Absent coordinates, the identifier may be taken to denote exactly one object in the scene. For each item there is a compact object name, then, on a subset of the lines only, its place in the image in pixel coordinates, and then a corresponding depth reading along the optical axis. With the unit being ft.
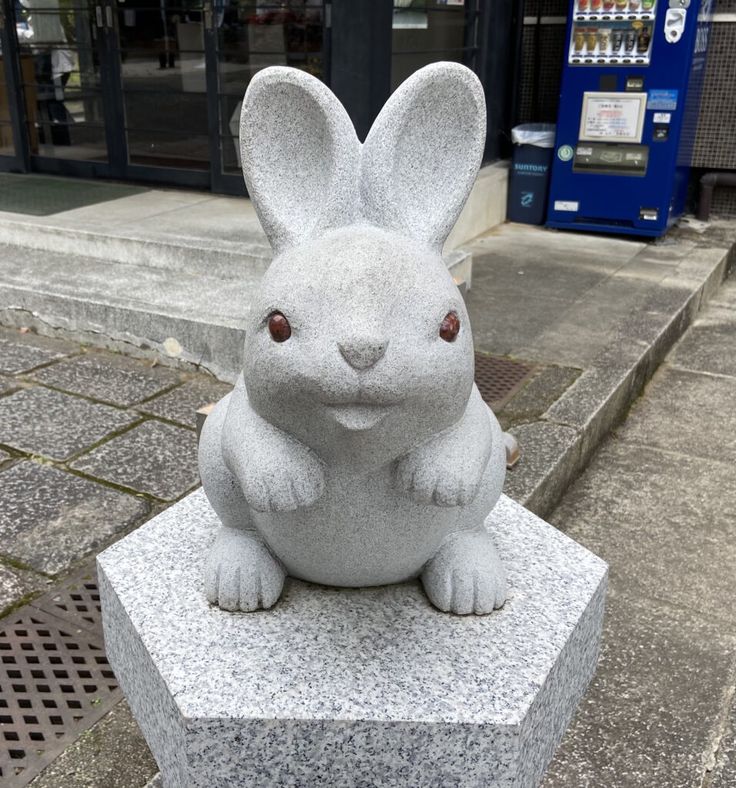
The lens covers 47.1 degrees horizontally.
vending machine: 22.62
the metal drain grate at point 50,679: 7.16
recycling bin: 25.48
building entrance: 21.39
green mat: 21.45
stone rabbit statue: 5.13
